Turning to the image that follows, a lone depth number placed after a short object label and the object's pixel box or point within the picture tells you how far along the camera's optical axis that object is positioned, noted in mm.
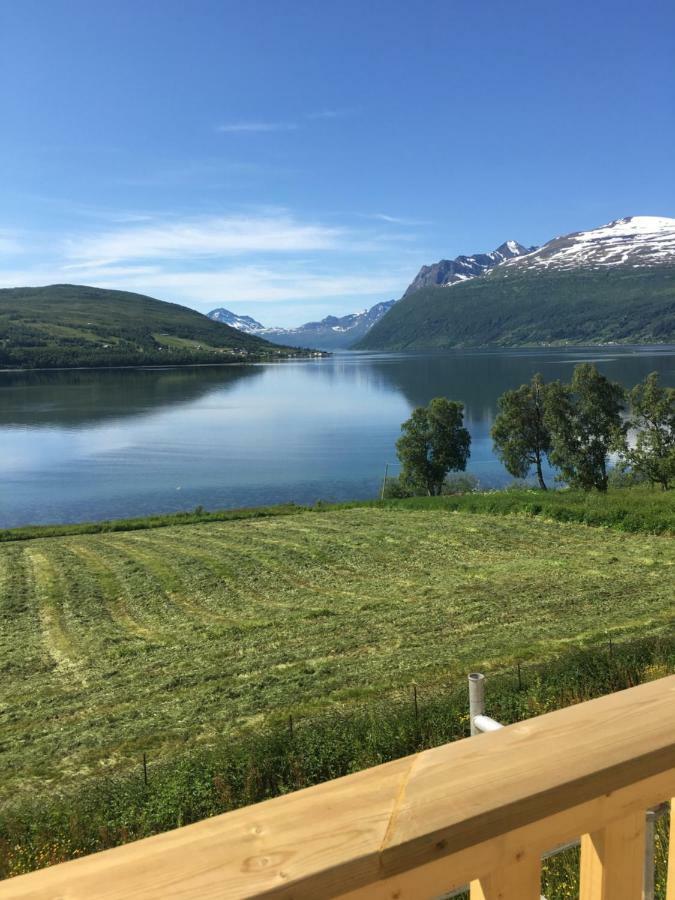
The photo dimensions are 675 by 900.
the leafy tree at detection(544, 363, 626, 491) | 51969
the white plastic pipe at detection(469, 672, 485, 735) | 6145
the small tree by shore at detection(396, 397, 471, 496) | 60969
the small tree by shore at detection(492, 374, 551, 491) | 57656
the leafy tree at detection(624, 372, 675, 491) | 47844
